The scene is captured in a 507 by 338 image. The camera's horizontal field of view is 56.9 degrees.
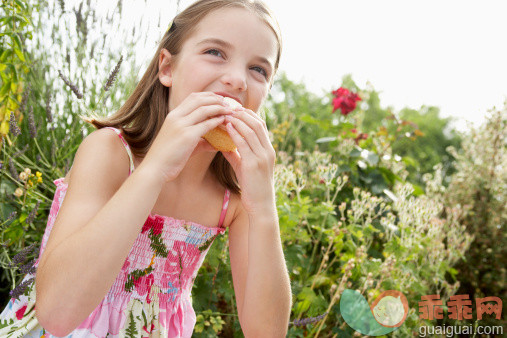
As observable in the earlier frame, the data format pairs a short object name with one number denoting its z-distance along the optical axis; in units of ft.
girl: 4.48
